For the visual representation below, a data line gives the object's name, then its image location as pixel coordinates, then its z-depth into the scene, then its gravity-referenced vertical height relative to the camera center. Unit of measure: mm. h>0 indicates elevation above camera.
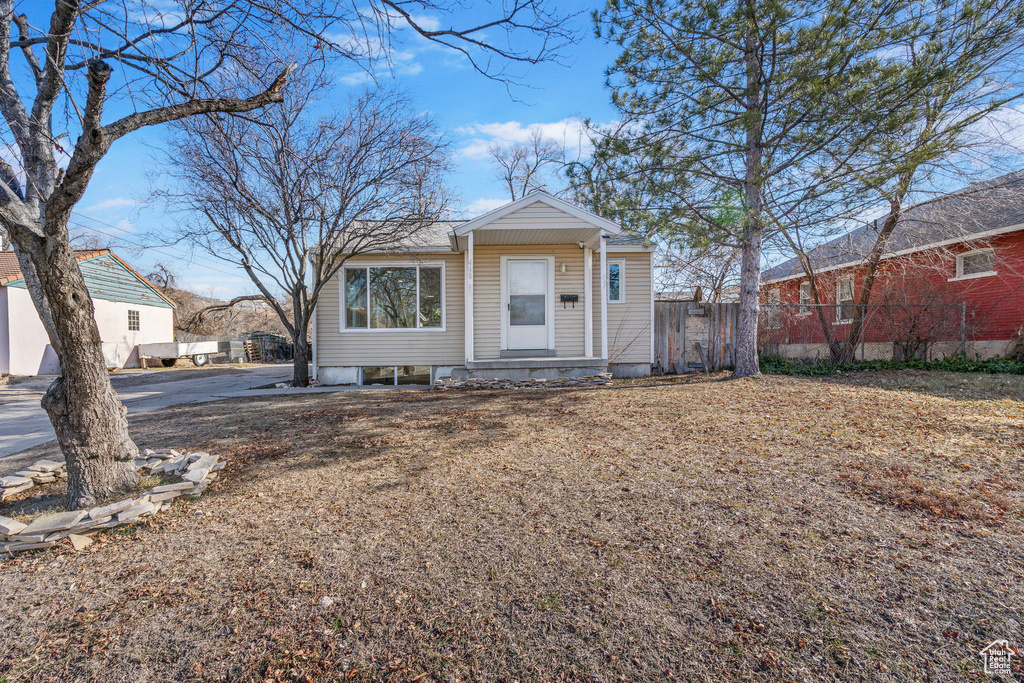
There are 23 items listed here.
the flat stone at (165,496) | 3179 -1038
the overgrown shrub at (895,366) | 9078 -593
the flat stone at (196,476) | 3504 -978
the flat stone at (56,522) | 2760 -1041
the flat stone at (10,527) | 2686 -1033
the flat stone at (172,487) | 3268 -999
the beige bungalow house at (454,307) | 9734 +832
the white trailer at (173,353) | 17422 -97
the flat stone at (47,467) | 3764 -949
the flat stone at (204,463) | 3744 -957
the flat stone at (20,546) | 2674 -1142
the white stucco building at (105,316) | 13547 +1262
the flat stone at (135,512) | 2941 -1058
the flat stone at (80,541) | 2744 -1151
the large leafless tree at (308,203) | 8469 +2808
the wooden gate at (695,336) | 10758 +142
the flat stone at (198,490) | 3445 -1062
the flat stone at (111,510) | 2887 -1012
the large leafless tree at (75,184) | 2805 +1070
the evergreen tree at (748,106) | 6285 +3539
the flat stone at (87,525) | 2820 -1076
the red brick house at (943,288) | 9578 +1161
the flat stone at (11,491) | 3359 -1045
